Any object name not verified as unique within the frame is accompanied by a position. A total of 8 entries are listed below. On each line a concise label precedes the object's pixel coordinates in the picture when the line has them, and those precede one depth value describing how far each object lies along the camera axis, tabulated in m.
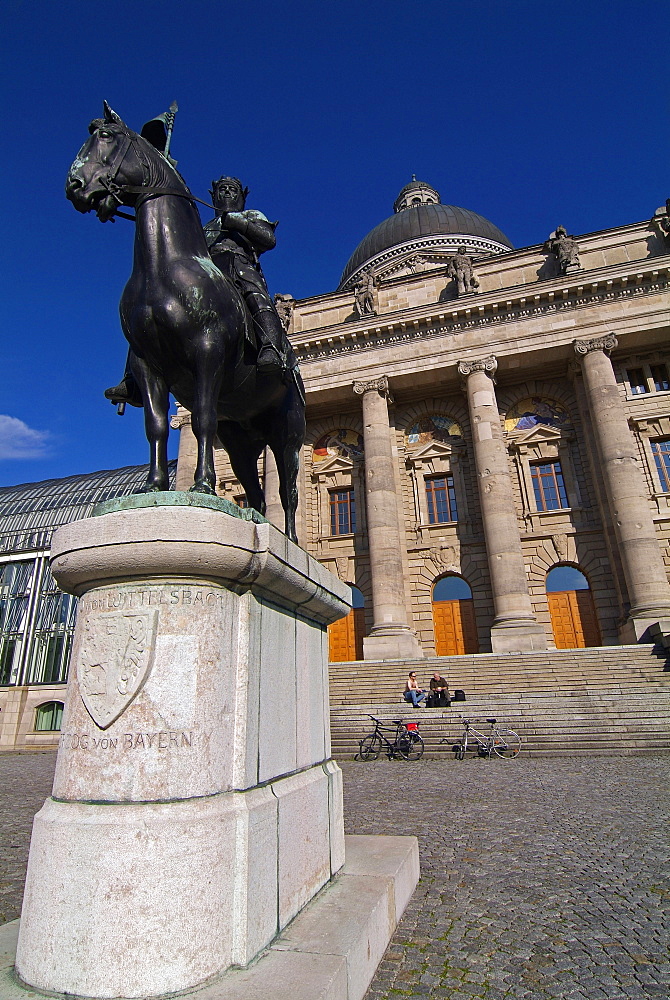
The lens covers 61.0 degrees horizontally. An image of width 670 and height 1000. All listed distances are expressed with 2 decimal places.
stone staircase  12.40
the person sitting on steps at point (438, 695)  15.33
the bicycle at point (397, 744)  12.46
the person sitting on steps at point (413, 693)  15.64
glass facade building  21.25
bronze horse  3.40
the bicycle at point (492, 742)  11.98
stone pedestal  2.17
